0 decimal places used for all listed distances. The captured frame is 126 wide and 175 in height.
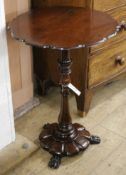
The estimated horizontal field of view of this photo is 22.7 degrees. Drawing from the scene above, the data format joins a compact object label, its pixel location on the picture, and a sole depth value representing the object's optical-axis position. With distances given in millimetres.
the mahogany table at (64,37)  1331
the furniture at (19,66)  1736
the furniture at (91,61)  1792
